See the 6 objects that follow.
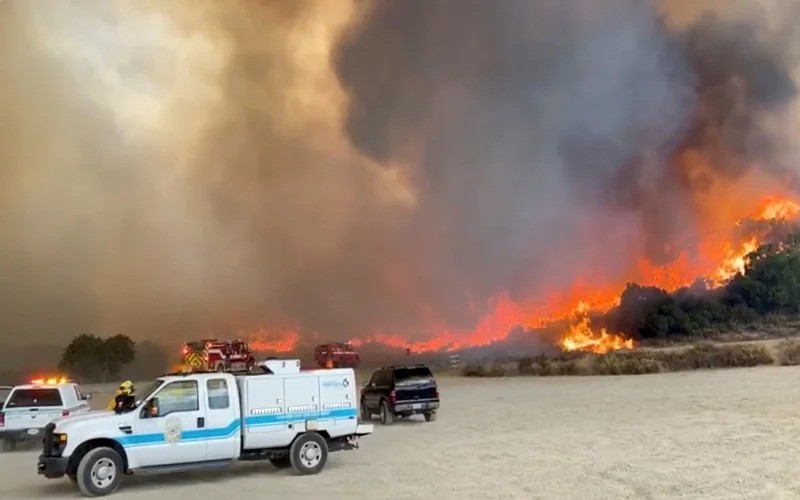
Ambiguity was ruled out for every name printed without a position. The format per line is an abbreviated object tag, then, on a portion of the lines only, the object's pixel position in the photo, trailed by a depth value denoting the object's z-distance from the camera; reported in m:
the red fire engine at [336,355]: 37.81
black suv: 21.62
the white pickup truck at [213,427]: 11.57
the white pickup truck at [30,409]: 19.75
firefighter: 12.06
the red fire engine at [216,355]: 31.78
